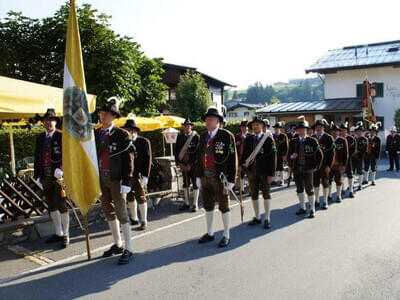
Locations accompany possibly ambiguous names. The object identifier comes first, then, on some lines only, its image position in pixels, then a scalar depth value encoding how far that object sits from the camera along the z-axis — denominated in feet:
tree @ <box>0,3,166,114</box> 54.70
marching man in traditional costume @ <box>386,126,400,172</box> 54.60
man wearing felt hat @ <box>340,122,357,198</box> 34.19
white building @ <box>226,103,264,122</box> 216.54
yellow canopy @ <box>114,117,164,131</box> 39.39
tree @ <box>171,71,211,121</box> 114.21
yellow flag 17.94
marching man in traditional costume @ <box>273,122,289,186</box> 41.04
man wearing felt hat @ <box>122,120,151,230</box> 24.84
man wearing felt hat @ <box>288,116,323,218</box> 26.78
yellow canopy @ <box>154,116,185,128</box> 42.79
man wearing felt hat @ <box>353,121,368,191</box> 38.86
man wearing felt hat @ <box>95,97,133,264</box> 18.39
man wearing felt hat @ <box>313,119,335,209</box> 28.84
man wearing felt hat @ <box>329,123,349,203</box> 31.60
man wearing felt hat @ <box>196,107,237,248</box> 20.18
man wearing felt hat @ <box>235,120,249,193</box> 34.78
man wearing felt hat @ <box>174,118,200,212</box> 30.48
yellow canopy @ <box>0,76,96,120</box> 21.80
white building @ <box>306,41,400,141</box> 86.99
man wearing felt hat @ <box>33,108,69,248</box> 21.57
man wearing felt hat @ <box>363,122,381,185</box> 41.42
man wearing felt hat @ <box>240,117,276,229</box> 24.17
